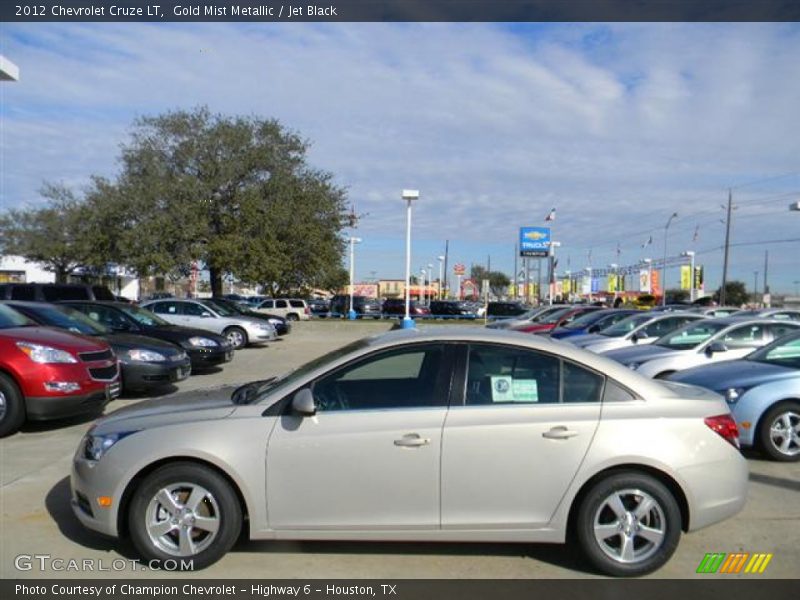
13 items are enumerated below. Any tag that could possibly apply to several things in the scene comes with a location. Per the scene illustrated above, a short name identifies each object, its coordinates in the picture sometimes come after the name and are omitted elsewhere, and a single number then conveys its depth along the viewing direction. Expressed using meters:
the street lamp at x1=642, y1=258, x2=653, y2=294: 72.44
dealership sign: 50.88
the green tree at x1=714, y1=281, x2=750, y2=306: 84.06
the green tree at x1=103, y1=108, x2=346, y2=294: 29.67
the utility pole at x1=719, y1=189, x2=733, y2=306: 49.72
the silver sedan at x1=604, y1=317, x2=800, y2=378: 10.09
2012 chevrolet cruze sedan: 4.28
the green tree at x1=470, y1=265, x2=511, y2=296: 129.50
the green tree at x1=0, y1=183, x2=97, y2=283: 45.69
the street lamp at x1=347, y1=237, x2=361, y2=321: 42.04
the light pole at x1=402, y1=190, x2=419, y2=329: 26.73
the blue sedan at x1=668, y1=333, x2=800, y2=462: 7.23
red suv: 7.81
